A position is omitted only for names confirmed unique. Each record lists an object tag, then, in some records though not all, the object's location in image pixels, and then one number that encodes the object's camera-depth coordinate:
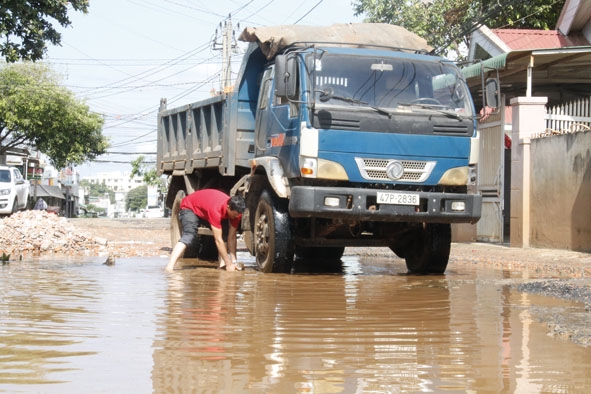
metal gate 17.45
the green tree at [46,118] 41.44
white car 26.95
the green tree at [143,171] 69.25
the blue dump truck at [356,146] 9.59
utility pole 37.81
